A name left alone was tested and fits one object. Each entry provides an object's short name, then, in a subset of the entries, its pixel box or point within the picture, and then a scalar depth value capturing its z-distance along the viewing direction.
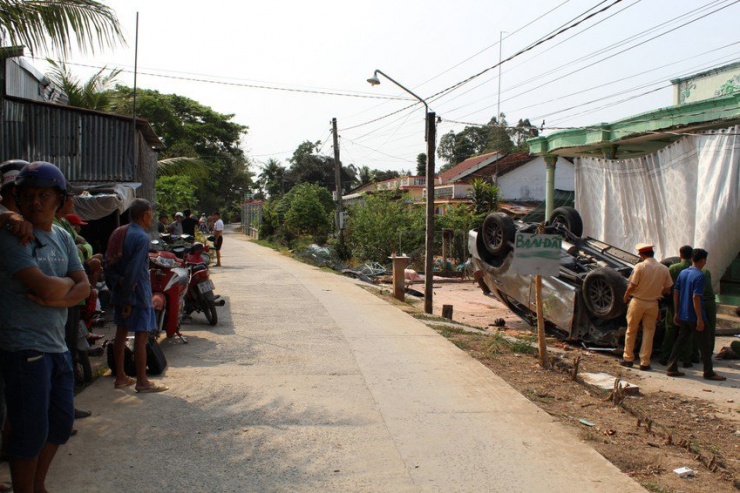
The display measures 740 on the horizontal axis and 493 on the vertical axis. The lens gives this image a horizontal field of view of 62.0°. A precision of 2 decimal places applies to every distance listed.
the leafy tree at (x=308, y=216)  32.34
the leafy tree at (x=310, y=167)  63.91
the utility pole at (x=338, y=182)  28.55
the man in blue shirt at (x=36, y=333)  3.17
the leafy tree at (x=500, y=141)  71.31
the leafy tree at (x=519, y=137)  66.56
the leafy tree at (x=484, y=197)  28.41
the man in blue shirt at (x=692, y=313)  8.18
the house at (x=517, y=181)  39.25
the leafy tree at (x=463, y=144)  79.12
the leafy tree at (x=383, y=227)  25.81
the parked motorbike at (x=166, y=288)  7.12
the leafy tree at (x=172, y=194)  20.69
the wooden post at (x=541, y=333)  7.75
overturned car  9.69
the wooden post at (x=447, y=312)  12.80
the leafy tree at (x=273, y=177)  65.94
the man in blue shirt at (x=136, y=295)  5.59
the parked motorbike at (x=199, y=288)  8.84
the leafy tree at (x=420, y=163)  62.13
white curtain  11.53
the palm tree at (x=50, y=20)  6.84
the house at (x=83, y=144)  10.34
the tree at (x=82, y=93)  16.09
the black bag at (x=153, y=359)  6.25
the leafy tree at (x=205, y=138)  41.34
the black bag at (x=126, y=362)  6.04
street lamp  13.33
